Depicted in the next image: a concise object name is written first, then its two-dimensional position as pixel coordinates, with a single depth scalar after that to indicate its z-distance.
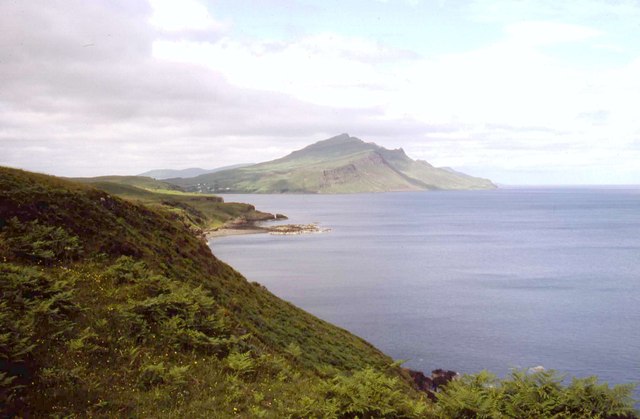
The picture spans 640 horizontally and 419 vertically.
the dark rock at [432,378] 44.65
